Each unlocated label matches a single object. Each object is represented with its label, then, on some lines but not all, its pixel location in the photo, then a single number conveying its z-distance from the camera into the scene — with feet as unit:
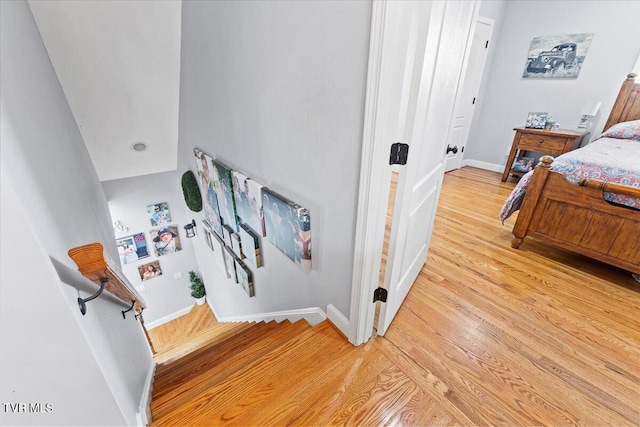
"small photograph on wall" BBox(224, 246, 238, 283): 9.60
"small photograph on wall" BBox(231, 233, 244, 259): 8.06
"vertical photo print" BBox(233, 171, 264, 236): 5.93
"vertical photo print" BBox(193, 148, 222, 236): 8.50
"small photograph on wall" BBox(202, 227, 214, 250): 11.40
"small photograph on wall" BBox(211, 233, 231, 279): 10.39
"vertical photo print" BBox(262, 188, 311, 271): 4.80
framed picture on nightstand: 11.71
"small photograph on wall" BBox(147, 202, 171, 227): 13.81
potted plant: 16.06
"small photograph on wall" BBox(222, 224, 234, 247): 8.58
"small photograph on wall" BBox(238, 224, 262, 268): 6.95
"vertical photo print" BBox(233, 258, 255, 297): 8.43
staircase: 3.65
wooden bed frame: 5.75
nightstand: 10.73
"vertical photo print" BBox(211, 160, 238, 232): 7.18
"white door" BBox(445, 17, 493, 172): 11.93
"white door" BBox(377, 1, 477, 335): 2.93
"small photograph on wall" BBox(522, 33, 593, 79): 10.82
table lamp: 10.62
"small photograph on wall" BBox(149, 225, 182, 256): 14.37
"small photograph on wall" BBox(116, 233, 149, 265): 13.50
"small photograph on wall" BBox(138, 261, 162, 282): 14.51
